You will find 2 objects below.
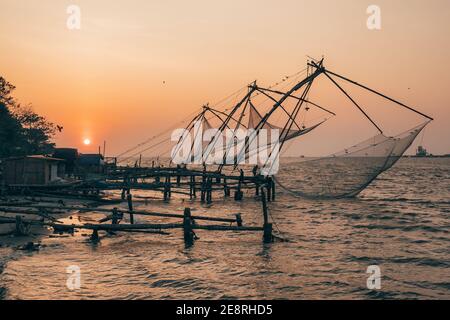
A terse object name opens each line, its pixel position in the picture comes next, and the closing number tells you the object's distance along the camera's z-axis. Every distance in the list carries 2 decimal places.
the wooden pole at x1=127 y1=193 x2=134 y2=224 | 20.39
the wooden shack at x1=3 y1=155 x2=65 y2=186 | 27.78
